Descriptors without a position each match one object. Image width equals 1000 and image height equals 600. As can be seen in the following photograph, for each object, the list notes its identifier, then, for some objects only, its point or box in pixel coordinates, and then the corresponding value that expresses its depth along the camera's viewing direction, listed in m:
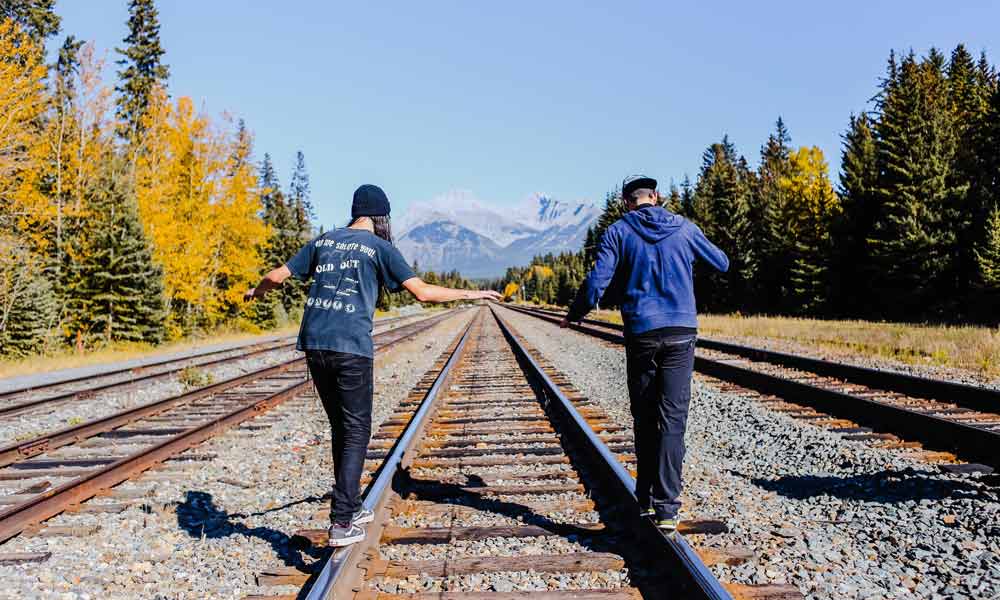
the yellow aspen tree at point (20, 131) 17.45
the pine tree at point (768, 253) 44.19
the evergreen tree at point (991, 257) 26.12
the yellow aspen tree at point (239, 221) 28.00
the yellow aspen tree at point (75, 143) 22.72
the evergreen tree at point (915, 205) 30.41
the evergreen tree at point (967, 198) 29.41
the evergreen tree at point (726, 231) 48.41
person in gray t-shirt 3.33
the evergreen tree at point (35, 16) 30.75
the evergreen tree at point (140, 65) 33.97
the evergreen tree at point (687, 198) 64.50
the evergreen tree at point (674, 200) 65.01
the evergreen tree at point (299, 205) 61.25
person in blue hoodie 3.49
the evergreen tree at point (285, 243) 43.06
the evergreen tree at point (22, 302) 18.08
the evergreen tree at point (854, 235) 35.88
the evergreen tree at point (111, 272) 22.06
